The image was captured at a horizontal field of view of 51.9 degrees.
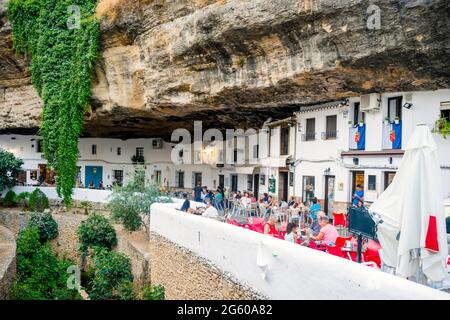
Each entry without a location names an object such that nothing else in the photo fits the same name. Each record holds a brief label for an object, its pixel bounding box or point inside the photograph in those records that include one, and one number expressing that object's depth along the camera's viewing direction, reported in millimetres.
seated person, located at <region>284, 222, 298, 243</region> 9000
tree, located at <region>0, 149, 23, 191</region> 25469
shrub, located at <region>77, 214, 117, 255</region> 18312
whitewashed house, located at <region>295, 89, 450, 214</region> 13469
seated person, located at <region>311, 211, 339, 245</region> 9023
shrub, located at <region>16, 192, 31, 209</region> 25391
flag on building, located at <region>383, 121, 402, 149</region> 14016
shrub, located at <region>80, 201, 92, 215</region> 24222
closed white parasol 5707
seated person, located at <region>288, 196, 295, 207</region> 16356
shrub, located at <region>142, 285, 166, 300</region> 11438
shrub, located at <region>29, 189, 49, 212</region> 24244
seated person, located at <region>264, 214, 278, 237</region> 9695
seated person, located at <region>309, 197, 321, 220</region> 13213
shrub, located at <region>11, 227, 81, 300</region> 13047
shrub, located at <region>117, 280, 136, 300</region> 13367
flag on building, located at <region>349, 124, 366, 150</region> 15461
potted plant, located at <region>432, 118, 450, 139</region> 12547
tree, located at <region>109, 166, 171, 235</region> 17641
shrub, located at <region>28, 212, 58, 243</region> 21344
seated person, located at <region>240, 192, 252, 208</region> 16281
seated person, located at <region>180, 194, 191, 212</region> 13598
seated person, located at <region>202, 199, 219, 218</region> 12041
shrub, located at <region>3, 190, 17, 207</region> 25297
